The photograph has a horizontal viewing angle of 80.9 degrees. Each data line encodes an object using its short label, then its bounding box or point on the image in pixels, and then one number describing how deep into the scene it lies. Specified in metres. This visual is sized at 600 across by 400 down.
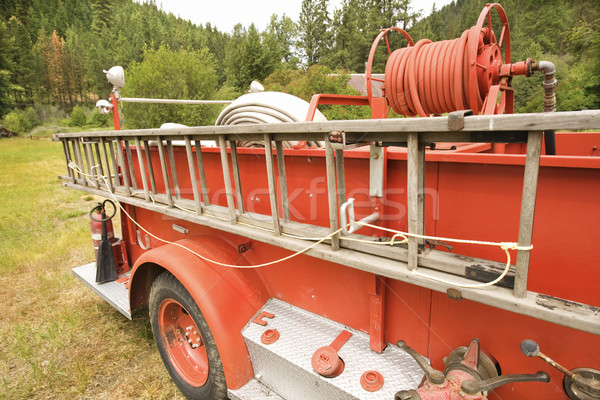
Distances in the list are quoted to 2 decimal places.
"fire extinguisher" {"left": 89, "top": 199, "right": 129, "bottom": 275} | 3.79
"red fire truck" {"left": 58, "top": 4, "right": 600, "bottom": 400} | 1.21
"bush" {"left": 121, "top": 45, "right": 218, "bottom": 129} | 25.98
